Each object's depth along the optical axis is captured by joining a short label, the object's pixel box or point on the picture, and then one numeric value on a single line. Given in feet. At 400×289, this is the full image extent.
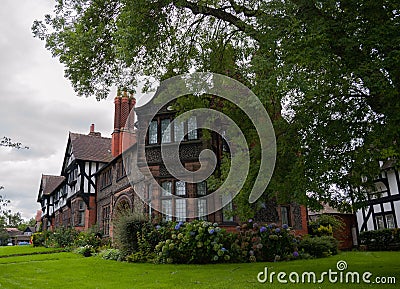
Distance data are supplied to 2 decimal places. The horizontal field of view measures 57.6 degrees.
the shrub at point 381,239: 65.77
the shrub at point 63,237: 90.18
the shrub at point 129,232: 52.49
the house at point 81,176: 96.99
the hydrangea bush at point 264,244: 45.91
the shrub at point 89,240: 77.17
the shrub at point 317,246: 51.24
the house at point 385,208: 69.77
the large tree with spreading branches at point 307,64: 22.81
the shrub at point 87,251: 65.72
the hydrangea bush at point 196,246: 45.00
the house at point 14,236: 262.34
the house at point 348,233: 79.57
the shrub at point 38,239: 107.96
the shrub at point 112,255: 52.65
